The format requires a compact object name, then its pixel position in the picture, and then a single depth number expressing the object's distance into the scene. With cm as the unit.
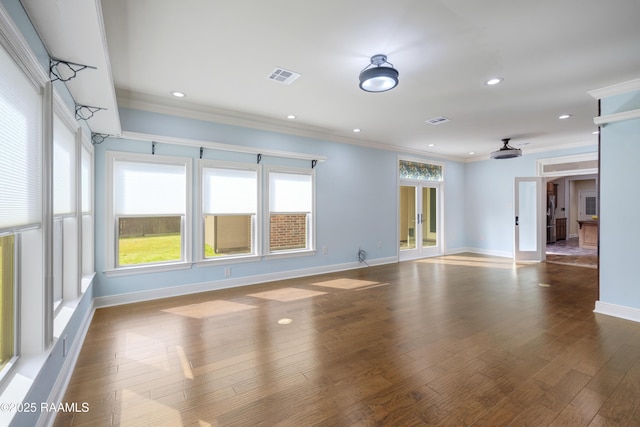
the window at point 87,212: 328
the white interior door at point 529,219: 712
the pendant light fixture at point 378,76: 270
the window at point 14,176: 135
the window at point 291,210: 516
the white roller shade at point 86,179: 323
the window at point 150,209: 385
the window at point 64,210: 223
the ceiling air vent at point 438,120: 482
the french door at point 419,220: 738
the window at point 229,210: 447
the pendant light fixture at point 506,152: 616
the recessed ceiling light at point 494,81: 336
